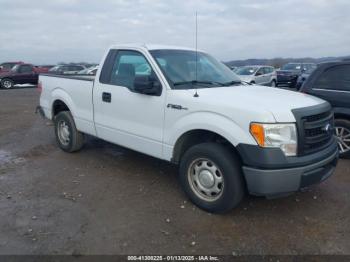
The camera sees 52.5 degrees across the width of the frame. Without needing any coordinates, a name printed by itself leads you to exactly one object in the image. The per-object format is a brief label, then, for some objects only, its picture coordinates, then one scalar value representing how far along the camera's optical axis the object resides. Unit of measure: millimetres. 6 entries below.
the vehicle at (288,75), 23641
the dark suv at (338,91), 6012
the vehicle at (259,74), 20316
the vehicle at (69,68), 25066
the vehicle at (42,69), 26112
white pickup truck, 3672
